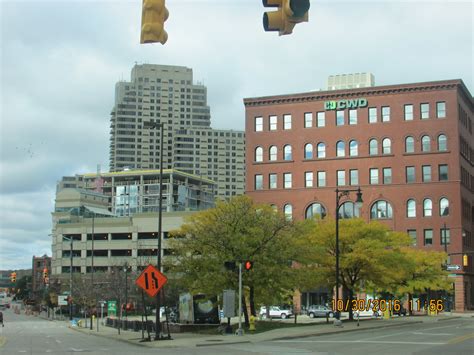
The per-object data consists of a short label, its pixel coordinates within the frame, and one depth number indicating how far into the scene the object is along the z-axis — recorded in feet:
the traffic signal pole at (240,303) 107.98
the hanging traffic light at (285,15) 32.68
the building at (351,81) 384.06
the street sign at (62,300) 241.96
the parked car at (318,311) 240.34
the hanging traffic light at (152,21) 34.47
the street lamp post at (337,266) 137.26
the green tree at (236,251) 124.98
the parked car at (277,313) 239.91
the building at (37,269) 611.18
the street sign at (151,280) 104.22
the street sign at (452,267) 209.27
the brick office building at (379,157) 297.94
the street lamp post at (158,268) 105.91
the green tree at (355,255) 161.27
